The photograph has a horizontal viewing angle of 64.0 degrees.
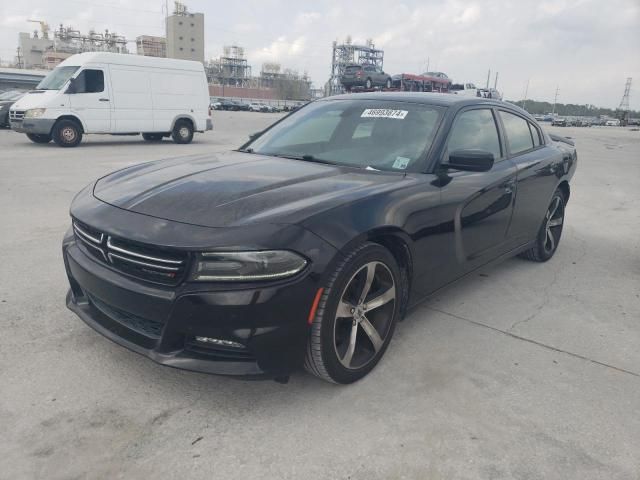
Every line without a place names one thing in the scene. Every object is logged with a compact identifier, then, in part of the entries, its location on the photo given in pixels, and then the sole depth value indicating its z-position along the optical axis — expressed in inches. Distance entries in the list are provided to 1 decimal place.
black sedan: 86.7
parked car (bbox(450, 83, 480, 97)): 1439.1
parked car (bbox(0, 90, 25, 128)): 712.4
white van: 520.1
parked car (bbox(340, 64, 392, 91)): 1267.2
